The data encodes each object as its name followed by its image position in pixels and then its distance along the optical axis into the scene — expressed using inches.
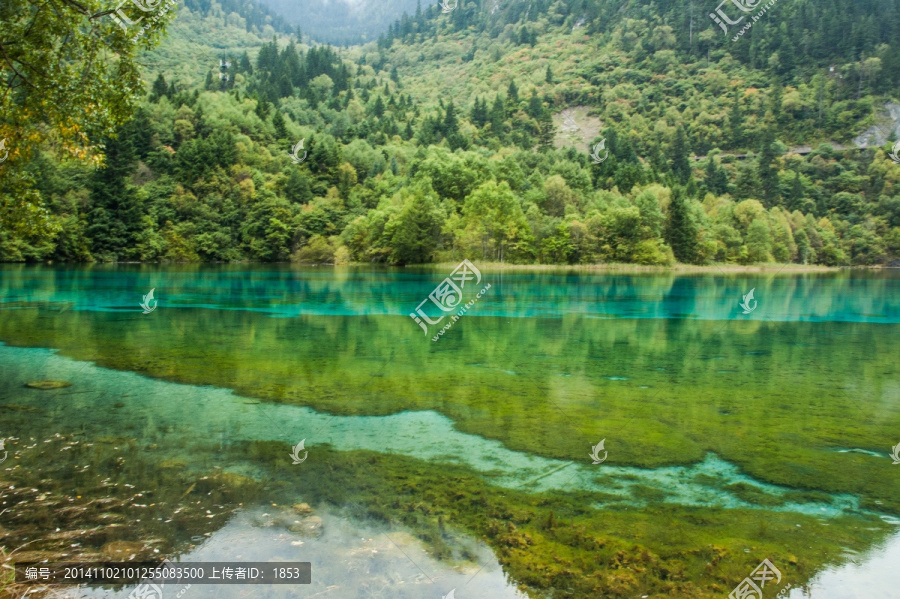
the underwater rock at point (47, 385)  588.8
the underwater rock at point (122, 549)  269.6
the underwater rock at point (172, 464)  383.6
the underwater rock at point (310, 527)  301.7
